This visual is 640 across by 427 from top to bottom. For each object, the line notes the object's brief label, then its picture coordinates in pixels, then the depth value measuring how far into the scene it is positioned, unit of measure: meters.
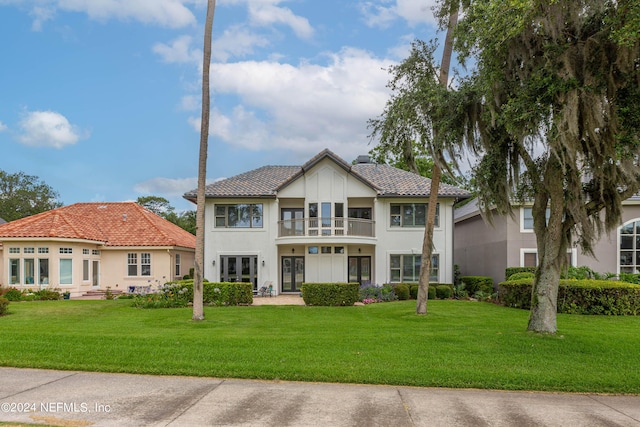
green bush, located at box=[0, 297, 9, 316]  14.93
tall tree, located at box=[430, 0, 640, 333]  7.98
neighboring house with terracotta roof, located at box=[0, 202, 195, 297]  22.17
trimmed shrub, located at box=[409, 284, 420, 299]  21.60
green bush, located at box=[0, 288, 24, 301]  20.75
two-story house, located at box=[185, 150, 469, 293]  23.08
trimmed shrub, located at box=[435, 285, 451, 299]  21.64
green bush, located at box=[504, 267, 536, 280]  21.44
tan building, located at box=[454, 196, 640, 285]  21.69
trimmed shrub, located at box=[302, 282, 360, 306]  18.27
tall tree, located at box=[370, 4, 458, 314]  11.39
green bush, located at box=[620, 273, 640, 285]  20.53
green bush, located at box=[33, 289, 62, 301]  21.05
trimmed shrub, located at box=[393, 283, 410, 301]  21.09
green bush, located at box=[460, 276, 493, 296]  22.11
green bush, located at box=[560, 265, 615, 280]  19.14
